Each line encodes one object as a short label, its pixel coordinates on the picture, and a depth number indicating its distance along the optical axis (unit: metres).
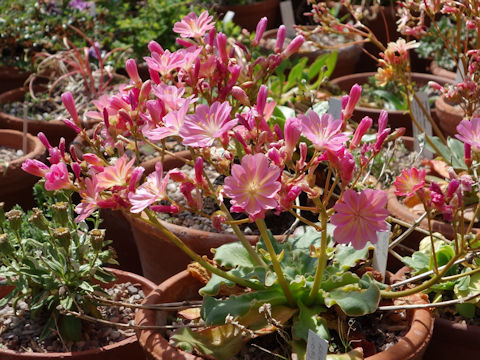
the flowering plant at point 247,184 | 1.31
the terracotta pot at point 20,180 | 2.69
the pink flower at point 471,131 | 1.40
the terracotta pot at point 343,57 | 3.83
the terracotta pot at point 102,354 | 1.75
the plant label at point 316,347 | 1.37
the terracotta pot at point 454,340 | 1.75
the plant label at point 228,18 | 3.39
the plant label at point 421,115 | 2.47
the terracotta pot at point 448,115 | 2.78
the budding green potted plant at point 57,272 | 1.79
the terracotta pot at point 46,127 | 3.12
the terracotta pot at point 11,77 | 3.76
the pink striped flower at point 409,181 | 1.40
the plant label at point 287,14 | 3.22
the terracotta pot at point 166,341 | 1.49
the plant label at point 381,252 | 1.68
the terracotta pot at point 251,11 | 4.50
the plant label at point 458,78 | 2.62
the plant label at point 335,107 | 2.13
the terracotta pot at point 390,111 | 3.02
